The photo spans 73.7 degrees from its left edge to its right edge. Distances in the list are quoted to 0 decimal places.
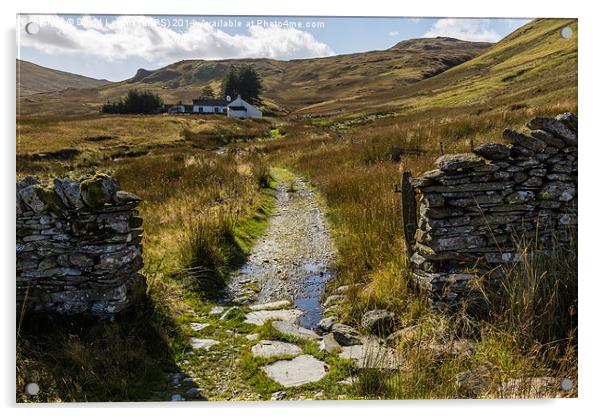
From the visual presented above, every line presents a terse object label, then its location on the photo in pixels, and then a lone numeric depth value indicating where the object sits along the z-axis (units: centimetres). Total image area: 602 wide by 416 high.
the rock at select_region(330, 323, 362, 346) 400
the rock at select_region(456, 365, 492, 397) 314
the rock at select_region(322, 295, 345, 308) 510
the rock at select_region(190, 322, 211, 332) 440
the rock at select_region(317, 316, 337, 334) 448
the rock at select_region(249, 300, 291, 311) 505
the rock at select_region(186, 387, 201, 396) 332
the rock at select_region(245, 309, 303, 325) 464
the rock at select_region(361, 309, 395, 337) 416
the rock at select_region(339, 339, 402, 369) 331
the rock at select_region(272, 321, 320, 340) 426
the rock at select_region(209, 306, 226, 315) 485
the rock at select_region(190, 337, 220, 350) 399
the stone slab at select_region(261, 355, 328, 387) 340
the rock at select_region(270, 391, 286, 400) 325
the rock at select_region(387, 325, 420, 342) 376
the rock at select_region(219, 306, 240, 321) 473
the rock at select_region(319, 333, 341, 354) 386
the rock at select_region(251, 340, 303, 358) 381
